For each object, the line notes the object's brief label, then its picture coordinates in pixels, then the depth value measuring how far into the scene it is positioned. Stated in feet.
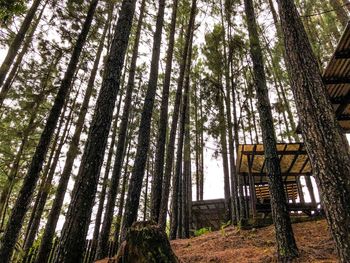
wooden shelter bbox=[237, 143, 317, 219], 27.04
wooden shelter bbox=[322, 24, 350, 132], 17.20
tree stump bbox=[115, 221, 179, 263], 11.14
